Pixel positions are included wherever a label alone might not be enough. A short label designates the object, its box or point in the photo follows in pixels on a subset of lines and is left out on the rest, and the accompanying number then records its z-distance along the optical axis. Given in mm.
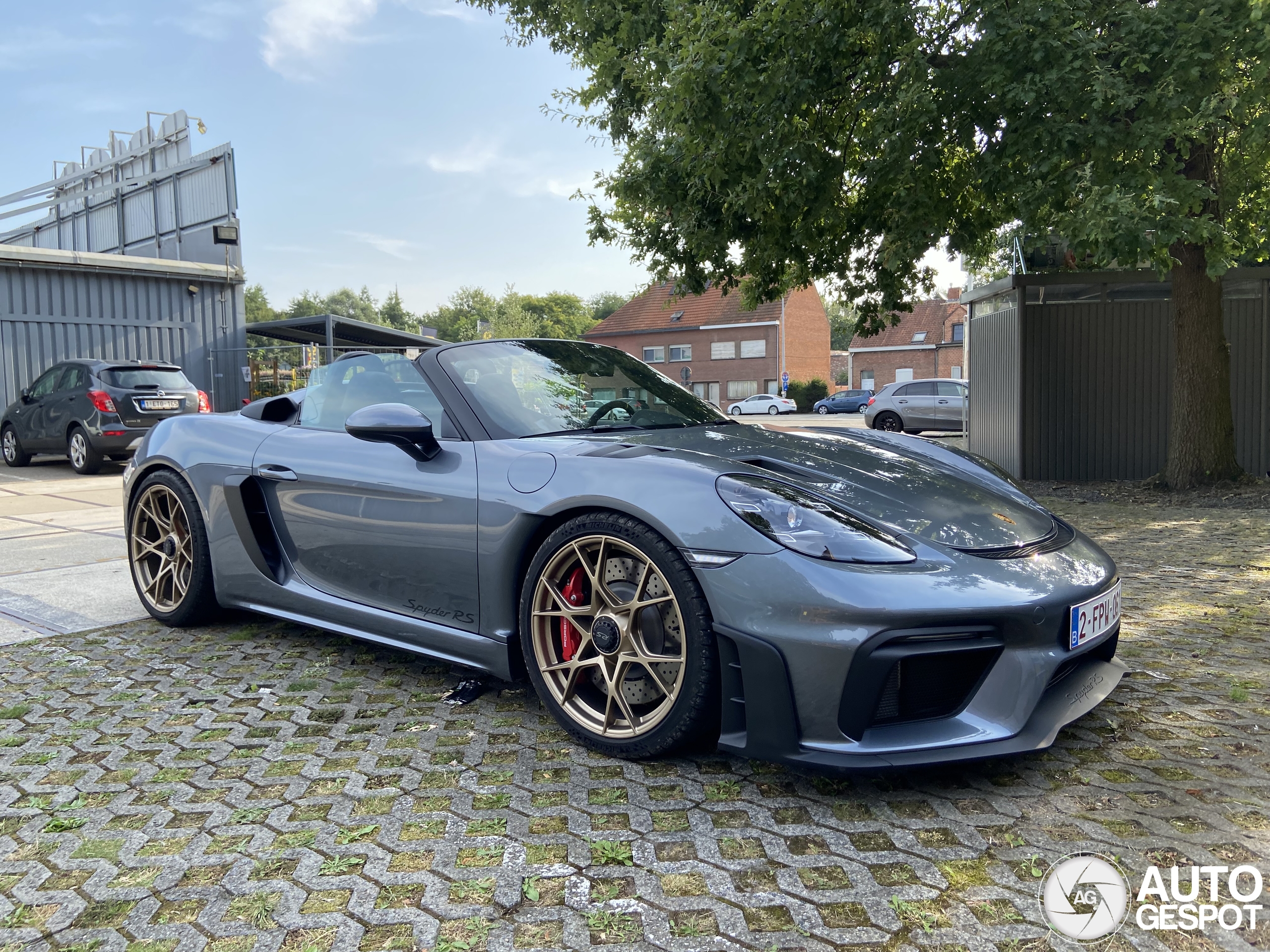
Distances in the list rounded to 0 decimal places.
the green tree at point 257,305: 97419
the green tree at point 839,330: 97088
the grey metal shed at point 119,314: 16734
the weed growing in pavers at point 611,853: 2150
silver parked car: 23031
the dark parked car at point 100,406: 12828
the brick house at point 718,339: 56844
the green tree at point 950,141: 7340
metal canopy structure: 21266
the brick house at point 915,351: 59562
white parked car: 48344
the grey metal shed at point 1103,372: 11148
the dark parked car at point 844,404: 46844
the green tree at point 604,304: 113125
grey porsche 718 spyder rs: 2314
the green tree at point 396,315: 100000
